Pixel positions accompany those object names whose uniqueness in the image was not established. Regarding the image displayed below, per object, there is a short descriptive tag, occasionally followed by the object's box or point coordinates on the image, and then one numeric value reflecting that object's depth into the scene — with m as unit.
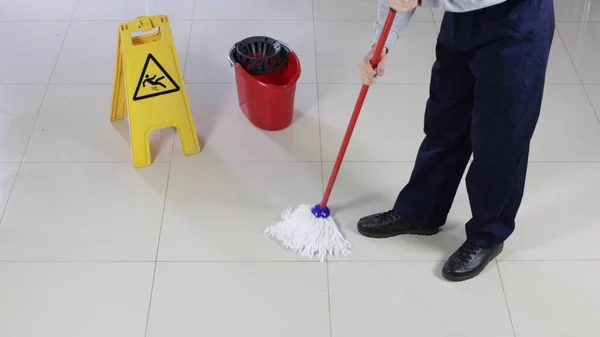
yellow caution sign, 1.94
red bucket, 2.14
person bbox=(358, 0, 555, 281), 1.35
